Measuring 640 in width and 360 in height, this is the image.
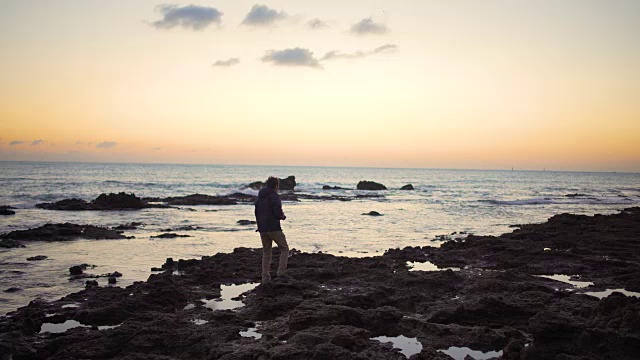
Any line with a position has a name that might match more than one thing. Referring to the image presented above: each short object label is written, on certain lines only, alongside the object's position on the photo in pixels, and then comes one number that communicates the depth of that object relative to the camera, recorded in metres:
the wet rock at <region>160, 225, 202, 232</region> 21.86
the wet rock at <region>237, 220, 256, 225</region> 24.80
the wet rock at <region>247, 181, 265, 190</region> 61.38
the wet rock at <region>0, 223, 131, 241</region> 17.98
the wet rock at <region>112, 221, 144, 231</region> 21.84
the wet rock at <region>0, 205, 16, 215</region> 27.81
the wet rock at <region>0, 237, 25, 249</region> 16.00
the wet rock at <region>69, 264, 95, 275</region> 11.77
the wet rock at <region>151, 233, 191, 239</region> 19.20
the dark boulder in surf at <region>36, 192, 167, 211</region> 32.78
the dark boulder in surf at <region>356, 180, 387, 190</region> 72.12
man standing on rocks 10.04
